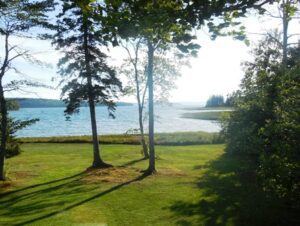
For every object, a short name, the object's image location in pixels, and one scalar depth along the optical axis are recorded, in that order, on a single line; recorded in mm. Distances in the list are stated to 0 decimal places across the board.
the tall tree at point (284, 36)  15164
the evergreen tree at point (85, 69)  15210
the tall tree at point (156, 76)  17646
